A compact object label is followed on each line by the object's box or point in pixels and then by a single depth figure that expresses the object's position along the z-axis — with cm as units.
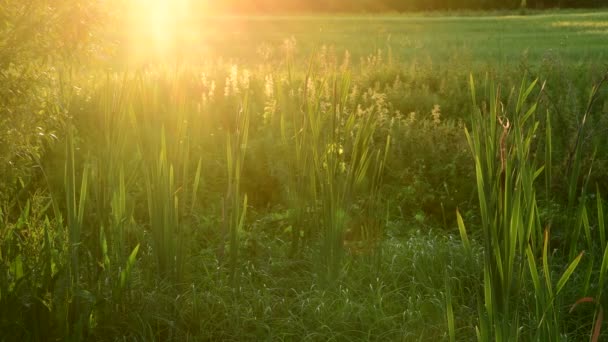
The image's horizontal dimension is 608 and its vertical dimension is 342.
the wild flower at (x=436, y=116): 642
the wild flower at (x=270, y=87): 638
